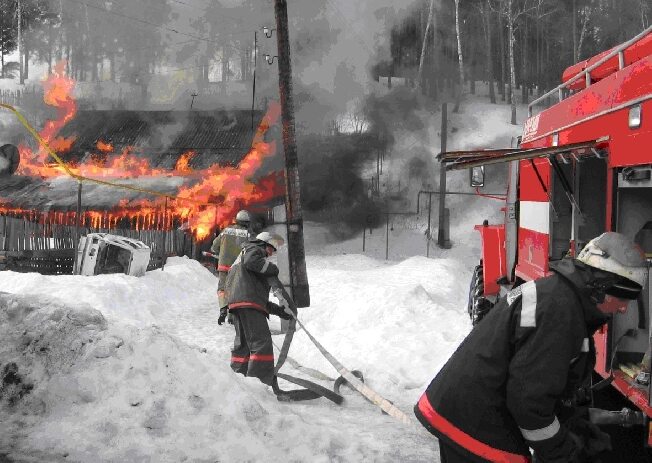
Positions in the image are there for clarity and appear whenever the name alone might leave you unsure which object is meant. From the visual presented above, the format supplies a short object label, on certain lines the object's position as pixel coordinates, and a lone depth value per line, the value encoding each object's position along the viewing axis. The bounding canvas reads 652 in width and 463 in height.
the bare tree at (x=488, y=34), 40.62
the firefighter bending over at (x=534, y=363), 2.40
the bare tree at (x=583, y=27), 37.91
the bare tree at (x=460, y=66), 37.69
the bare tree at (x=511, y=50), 36.15
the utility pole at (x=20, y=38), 42.03
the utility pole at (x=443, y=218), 23.55
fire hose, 5.54
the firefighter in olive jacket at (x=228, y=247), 10.49
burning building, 20.02
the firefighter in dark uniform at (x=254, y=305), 6.73
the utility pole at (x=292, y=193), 10.41
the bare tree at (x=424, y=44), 39.74
